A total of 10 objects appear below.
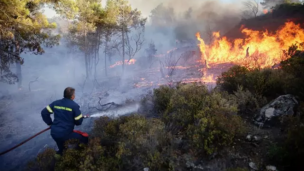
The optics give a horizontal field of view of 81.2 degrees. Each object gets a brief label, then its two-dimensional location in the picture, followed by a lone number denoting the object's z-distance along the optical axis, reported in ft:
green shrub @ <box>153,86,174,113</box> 21.08
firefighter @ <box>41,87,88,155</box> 15.03
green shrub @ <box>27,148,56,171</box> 14.52
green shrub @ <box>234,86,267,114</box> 18.43
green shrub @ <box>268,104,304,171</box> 10.12
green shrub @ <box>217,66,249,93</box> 22.65
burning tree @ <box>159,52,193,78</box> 56.06
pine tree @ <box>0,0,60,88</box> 27.04
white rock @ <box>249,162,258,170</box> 11.25
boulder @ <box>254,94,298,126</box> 15.08
